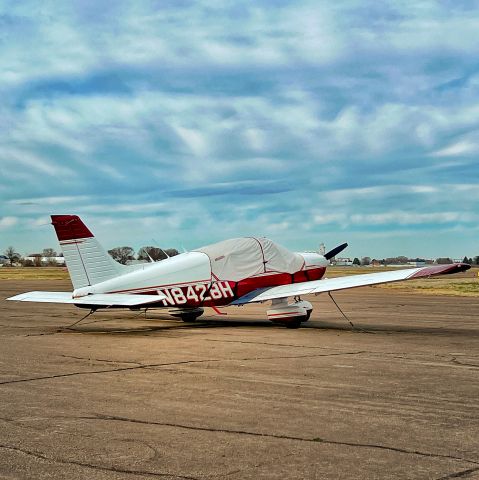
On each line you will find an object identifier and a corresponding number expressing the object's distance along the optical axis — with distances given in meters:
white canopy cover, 19.94
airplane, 17.73
